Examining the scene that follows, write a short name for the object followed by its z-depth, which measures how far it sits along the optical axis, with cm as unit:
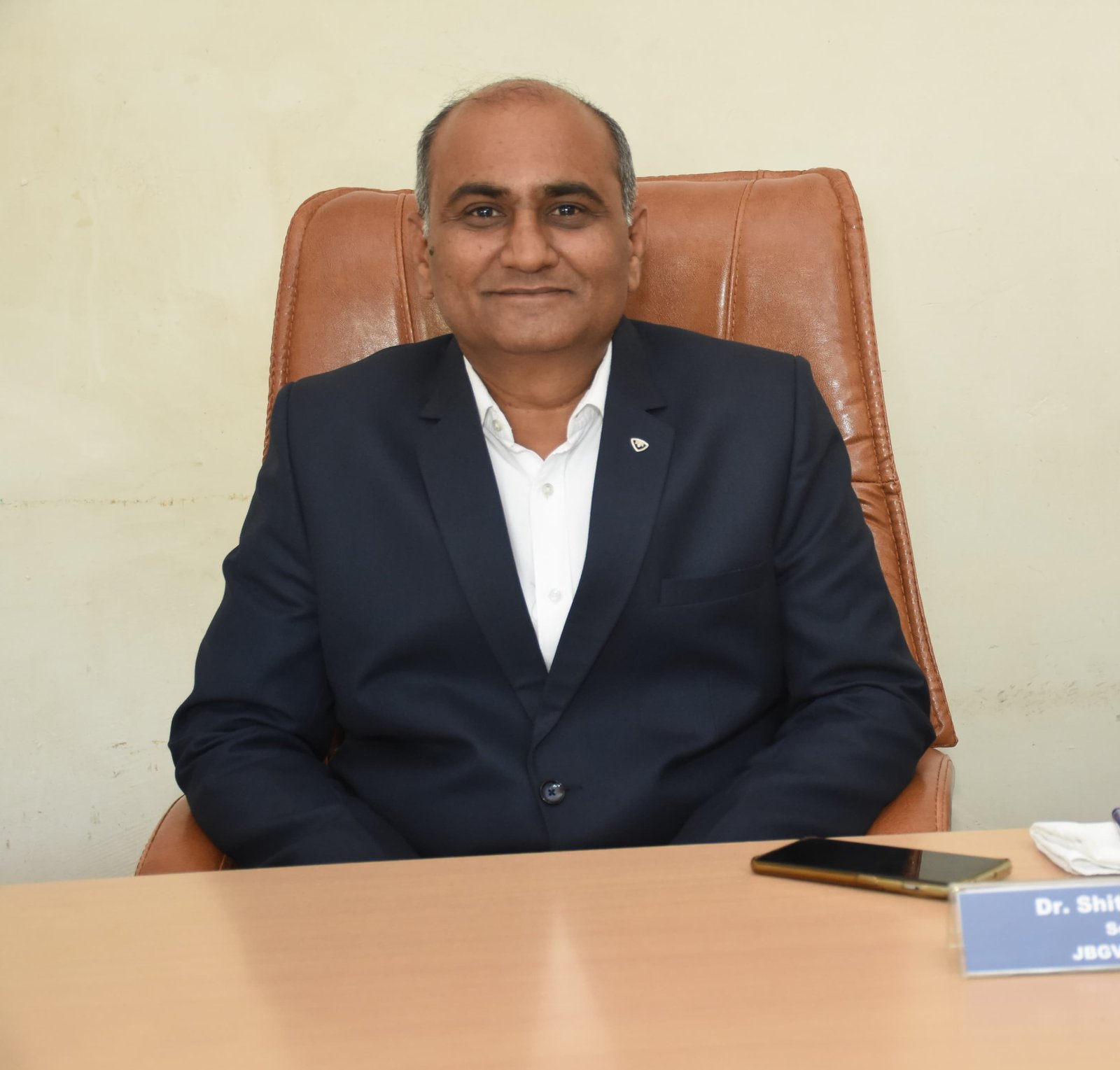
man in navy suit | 134
